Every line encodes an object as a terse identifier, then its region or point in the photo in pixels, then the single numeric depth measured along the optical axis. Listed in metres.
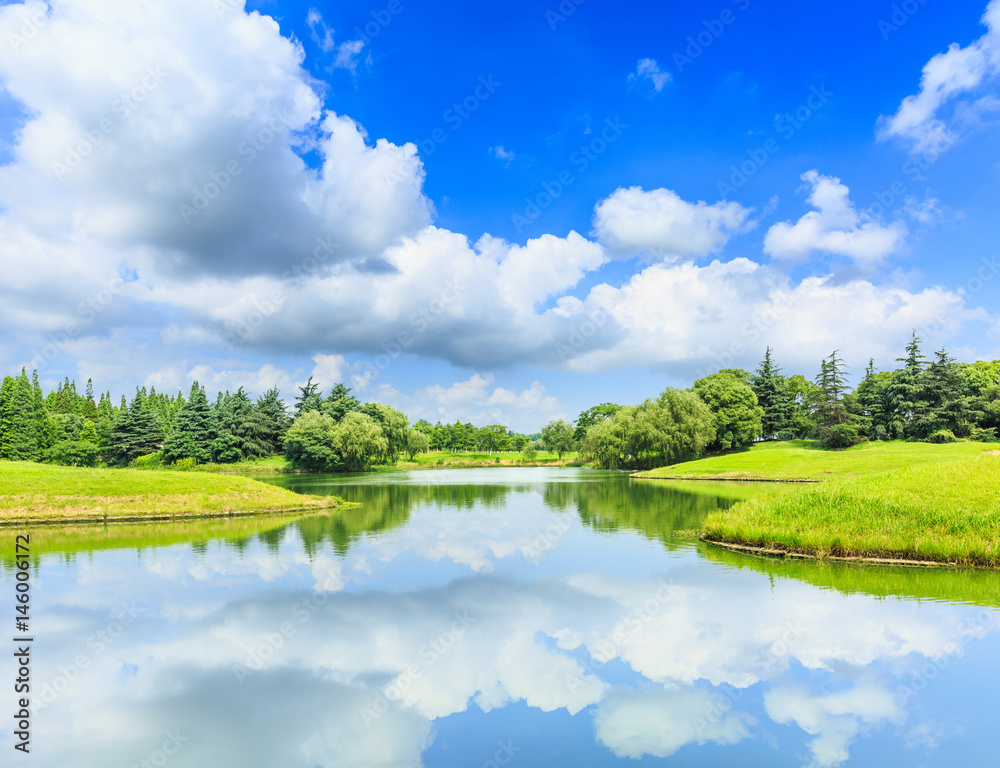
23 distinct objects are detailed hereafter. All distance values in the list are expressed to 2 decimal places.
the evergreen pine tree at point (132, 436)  94.44
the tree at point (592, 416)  128.88
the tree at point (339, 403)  102.31
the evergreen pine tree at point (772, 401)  93.12
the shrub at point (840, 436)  76.19
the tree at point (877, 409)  79.53
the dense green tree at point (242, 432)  91.64
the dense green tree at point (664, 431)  71.88
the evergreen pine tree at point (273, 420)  98.00
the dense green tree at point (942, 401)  73.25
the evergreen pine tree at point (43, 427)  87.23
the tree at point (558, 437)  126.88
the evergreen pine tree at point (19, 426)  81.44
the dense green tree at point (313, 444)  86.82
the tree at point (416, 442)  98.94
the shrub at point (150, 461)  89.00
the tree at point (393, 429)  93.50
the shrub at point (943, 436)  70.44
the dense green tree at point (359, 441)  86.06
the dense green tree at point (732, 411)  82.25
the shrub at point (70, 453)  83.69
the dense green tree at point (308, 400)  108.11
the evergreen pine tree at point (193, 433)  88.56
